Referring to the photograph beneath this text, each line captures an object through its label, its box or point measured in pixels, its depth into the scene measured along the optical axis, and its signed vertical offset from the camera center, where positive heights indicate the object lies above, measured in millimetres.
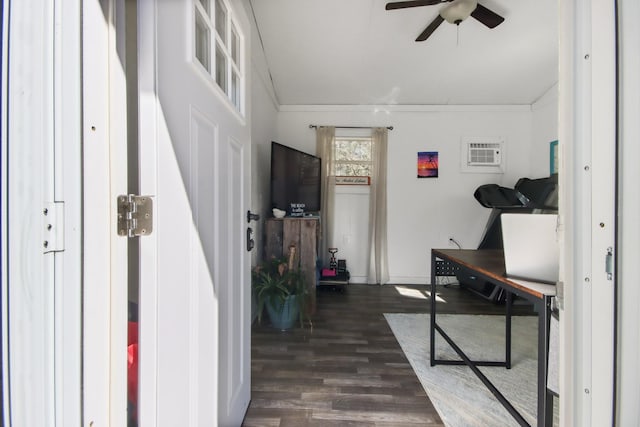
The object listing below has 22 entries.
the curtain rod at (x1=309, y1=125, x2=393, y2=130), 3725 +1271
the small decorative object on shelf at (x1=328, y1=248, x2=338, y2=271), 3545 -707
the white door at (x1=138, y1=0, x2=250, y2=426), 634 -42
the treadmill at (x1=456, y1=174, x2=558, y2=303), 2984 +122
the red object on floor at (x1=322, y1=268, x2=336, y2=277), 3347 -835
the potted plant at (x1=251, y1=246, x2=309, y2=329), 2188 -726
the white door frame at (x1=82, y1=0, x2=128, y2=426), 509 -10
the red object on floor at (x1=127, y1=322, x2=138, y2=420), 694 -472
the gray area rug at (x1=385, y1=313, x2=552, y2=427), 1360 -1089
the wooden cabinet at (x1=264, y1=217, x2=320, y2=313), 2533 -314
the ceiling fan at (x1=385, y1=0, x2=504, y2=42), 1886 +1603
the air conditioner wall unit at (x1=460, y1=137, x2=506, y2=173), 3764 +867
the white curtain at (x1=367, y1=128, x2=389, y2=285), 3692 +1
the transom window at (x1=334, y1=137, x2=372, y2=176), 3793 +830
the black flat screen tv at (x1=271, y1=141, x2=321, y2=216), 2760 +384
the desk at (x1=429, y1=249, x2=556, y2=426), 865 -362
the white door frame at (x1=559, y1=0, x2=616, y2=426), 553 +22
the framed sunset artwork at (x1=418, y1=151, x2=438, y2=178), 3777 +740
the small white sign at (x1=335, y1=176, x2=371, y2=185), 3770 +472
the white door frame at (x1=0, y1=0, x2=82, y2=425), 403 -7
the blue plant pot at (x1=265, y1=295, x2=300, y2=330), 2225 -920
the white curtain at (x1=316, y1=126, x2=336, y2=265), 3670 +490
